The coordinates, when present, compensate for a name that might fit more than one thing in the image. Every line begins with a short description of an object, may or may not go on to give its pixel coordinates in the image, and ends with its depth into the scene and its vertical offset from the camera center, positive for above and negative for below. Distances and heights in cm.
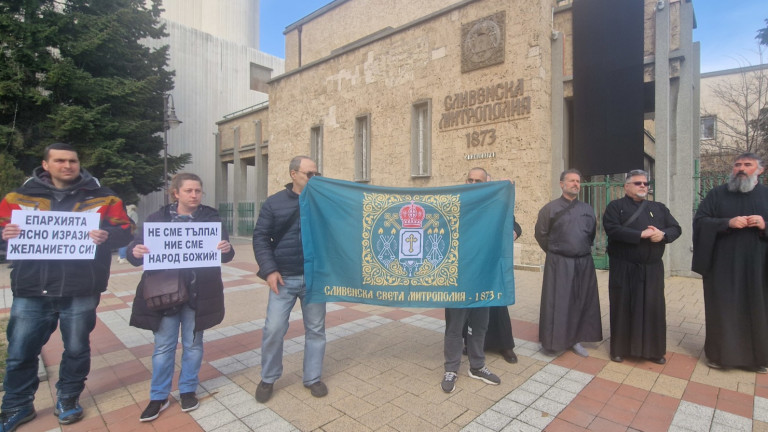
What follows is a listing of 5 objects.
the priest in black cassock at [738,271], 412 -52
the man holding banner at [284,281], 358 -55
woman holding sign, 329 -75
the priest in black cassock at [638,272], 437 -58
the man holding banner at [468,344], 385 -119
